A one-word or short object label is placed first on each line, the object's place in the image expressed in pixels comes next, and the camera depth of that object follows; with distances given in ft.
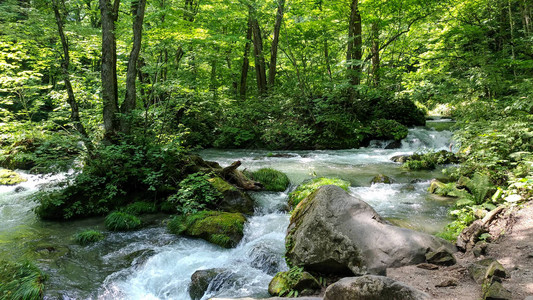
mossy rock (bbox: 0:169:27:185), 34.42
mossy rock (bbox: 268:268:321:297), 13.48
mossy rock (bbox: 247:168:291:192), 29.81
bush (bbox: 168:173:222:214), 23.52
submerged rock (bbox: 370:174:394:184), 30.04
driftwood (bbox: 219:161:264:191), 29.17
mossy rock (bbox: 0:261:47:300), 13.07
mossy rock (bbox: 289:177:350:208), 25.04
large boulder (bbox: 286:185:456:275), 13.20
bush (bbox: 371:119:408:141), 51.37
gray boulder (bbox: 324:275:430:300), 9.14
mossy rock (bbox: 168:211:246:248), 19.75
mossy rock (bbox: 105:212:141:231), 21.95
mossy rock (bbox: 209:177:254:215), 24.57
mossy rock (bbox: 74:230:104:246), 19.84
